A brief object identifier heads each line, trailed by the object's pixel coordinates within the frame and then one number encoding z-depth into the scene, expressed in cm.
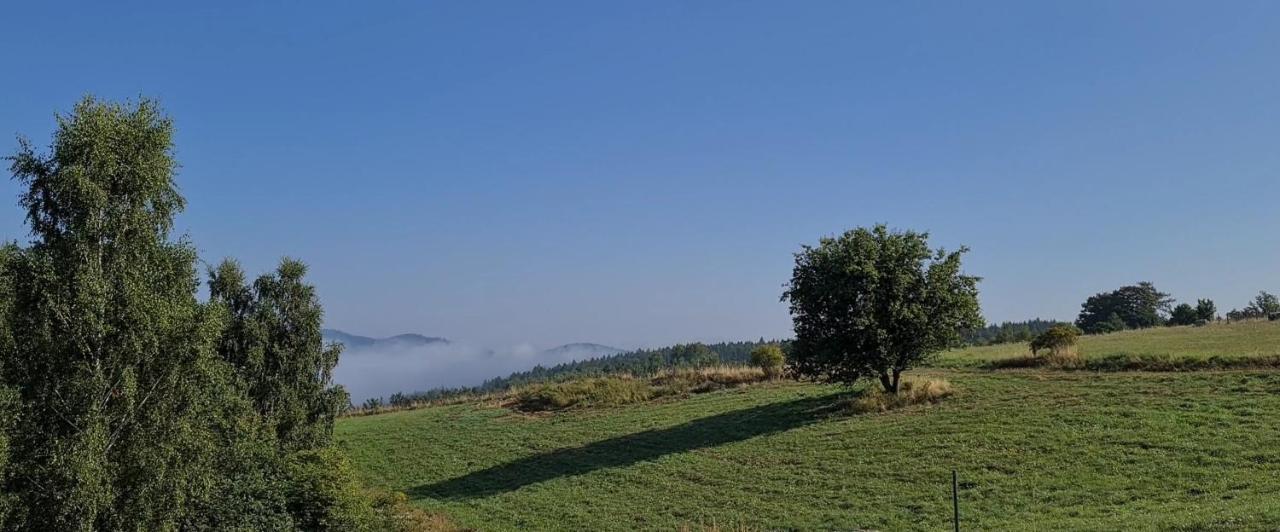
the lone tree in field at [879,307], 3422
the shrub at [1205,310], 9506
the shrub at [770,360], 5256
